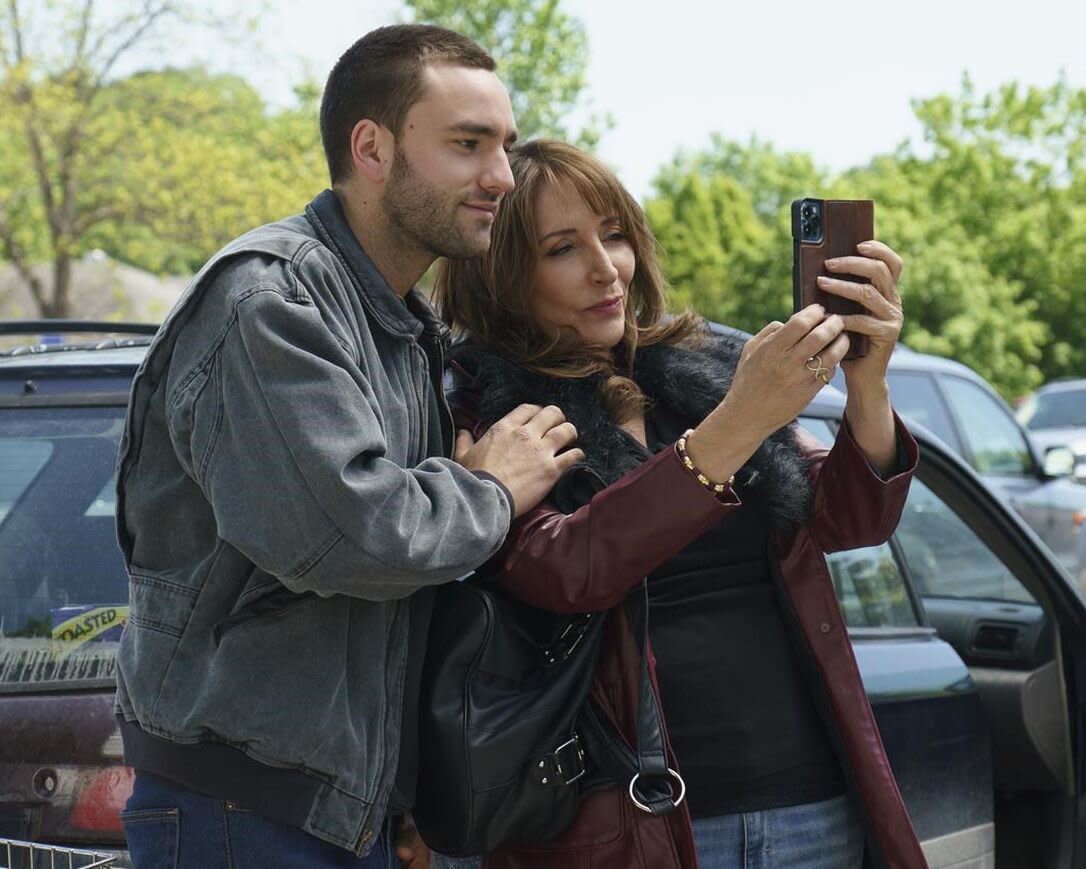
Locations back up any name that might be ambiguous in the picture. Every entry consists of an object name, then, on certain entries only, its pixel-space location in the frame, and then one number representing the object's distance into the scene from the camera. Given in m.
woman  2.14
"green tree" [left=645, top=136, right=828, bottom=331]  36.50
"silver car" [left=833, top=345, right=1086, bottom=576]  8.95
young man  1.84
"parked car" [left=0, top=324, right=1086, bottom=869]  2.40
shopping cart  1.98
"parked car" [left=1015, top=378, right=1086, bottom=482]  16.91
